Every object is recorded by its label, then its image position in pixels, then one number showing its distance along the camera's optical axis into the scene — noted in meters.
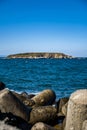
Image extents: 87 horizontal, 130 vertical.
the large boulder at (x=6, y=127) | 3.58
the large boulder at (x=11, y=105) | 5.38
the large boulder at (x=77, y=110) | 4.61
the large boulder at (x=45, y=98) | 7.10
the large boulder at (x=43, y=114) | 5.48
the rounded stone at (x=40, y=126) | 4.54
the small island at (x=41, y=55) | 103.74
